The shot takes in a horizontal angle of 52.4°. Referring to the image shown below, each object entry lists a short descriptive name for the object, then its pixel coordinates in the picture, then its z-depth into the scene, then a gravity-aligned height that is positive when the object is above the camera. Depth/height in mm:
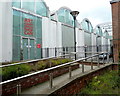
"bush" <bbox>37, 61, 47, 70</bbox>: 5717 -801
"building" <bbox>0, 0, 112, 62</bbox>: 9352 +1736
